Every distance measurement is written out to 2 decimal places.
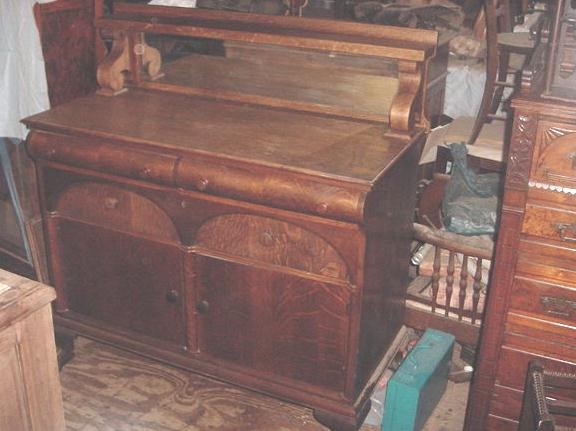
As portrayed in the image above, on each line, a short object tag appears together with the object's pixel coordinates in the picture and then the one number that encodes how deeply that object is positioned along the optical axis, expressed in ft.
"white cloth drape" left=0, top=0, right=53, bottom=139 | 7.75
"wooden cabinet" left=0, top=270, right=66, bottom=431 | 3.80
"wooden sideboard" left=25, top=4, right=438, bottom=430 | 6.05
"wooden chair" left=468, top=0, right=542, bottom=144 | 9.95
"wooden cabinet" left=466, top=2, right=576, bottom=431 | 5.42
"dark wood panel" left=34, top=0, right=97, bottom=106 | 7.87
